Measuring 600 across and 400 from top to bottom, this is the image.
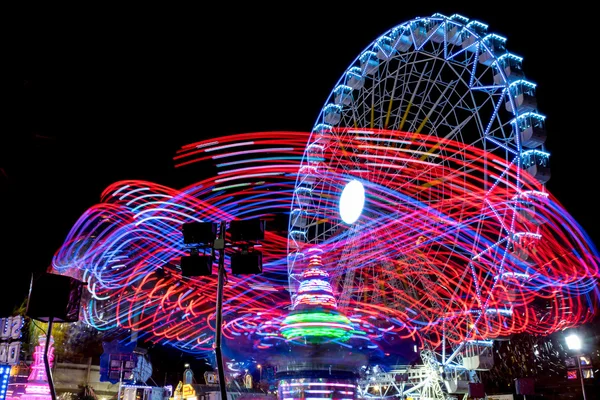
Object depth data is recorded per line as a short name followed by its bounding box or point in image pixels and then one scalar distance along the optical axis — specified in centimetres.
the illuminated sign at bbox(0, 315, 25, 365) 1836
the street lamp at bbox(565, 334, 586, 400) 2502
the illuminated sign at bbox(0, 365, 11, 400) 1784
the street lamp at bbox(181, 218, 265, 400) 927
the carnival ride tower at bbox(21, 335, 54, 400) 3141
